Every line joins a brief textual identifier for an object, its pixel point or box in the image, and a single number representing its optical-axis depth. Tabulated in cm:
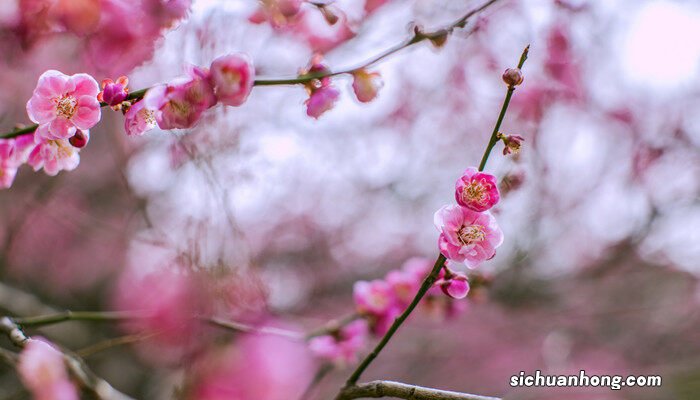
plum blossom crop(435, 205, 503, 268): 103
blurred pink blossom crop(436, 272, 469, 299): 105
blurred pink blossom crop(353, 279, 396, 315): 122
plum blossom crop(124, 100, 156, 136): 104
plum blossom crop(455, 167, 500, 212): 103
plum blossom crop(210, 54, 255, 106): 103
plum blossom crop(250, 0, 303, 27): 107
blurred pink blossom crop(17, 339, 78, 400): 108
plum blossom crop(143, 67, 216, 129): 103
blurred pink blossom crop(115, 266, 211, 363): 116
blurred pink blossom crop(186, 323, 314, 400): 136
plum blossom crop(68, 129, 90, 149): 105
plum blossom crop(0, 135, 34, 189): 107
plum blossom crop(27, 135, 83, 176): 107
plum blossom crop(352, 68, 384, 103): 107
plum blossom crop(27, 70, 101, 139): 104
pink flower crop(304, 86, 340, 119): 106
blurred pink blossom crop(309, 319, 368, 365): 121
